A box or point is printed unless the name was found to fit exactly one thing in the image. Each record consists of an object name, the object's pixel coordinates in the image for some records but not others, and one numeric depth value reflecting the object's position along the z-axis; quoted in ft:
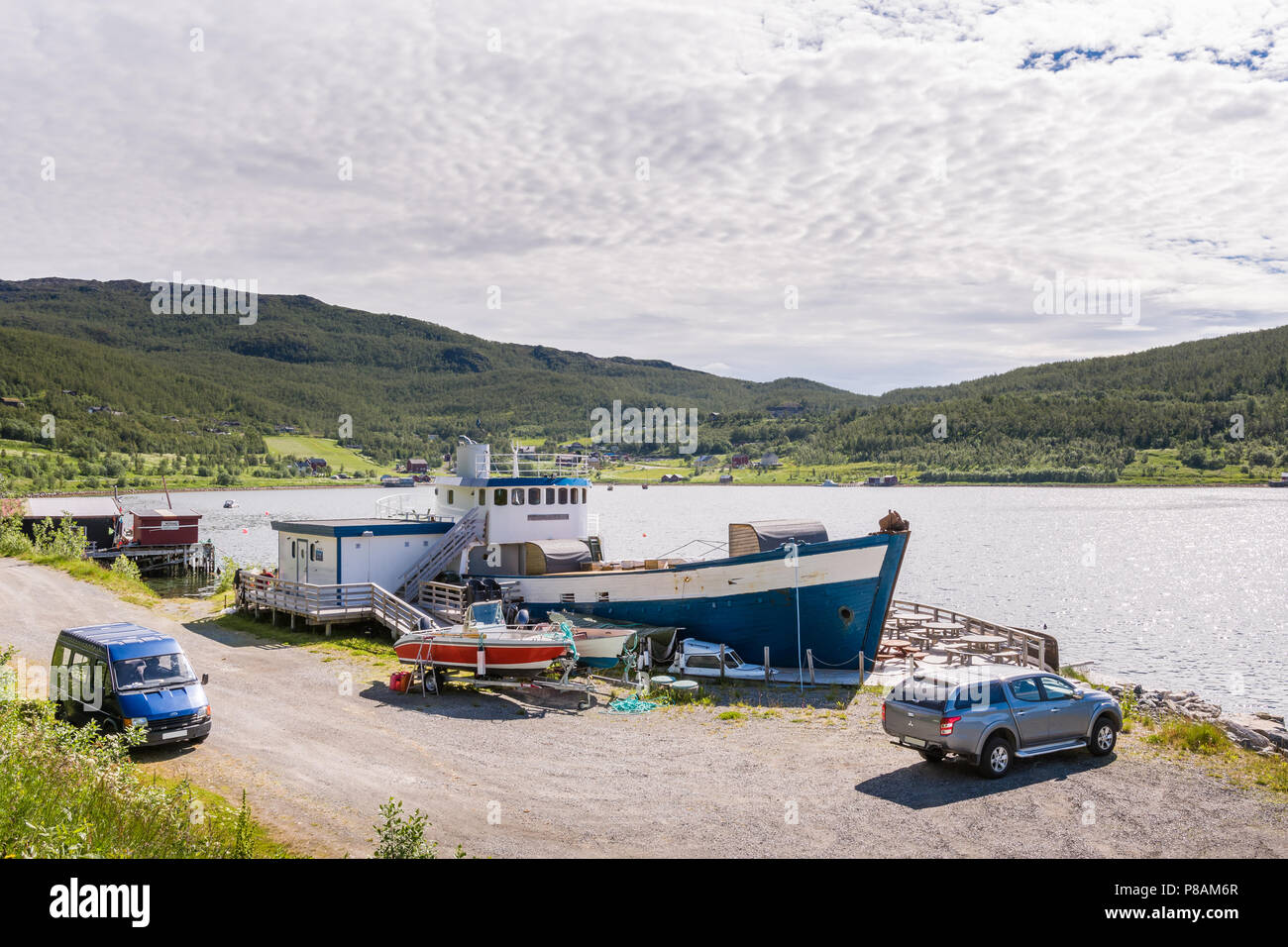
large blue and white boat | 86.84
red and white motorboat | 73.31
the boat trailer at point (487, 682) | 73.31
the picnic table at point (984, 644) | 97.66
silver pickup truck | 50.37
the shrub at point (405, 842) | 30.35
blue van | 50.67
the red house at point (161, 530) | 208.74
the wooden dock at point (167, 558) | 205.50
